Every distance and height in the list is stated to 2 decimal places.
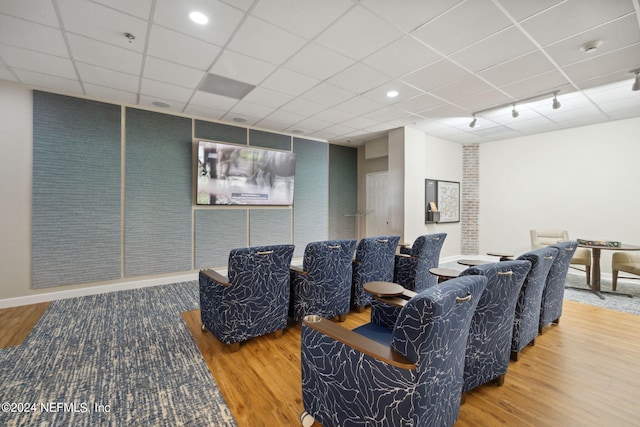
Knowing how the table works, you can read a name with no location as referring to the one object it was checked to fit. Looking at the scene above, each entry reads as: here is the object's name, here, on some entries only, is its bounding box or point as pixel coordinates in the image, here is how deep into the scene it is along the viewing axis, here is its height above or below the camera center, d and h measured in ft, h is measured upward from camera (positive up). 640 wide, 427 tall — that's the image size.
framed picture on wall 21.79 +0.96
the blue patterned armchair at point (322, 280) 8.95 -2.27
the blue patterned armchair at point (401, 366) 3.81 -2.38
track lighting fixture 10.68 +5.53
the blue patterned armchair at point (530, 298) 7.41 -2.36
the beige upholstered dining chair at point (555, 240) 15.37 -1.77
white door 22.82 +0.69
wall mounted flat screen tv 16.16 +2.33
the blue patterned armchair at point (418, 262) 11.69 -2.17
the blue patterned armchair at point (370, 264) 10.35 -1.98
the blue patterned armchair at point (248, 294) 7.74 -2.41
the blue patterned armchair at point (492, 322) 5.63 -2.38
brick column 23.12 +1.05
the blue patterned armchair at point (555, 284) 8.85 -2.40
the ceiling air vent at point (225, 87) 11.69 +5.59
